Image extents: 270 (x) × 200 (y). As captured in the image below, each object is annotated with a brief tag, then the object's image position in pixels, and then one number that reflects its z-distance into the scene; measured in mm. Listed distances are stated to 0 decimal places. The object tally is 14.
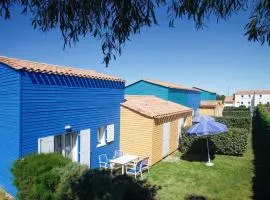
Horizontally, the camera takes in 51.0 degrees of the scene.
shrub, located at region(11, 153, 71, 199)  8250
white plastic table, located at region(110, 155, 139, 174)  13498
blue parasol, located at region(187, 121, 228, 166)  15609
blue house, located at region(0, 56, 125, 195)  10367
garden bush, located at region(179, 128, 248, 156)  18406
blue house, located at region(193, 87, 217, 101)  56953
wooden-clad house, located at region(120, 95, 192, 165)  16047
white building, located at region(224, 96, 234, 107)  103562
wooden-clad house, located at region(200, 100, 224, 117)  41481
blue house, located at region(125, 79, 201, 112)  27219
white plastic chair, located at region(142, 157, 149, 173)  14603
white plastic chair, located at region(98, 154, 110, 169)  14925
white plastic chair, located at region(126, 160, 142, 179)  13275
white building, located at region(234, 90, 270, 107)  112750
